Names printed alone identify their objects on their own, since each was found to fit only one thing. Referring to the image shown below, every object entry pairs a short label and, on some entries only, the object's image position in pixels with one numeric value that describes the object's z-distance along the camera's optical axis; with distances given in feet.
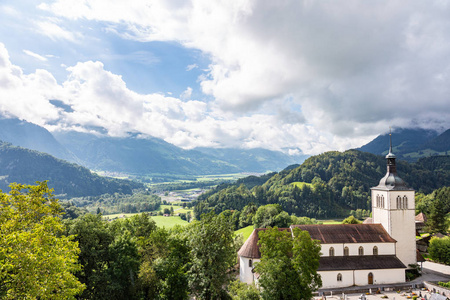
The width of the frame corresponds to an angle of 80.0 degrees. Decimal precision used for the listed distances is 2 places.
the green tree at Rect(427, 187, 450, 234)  248.52
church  145.89
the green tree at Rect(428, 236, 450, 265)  177.94
